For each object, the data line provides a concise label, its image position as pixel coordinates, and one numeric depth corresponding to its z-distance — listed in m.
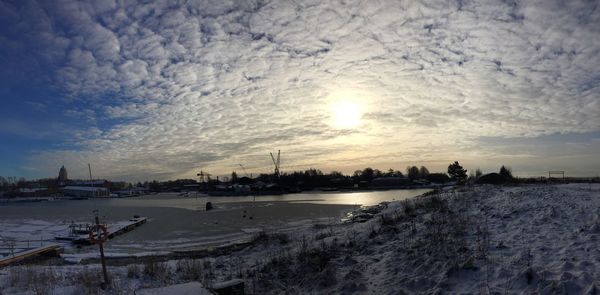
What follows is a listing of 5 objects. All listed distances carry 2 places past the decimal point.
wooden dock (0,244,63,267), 22.66
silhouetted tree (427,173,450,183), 188.86
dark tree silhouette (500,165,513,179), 68.64
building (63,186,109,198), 188.50
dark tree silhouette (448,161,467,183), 120.26
